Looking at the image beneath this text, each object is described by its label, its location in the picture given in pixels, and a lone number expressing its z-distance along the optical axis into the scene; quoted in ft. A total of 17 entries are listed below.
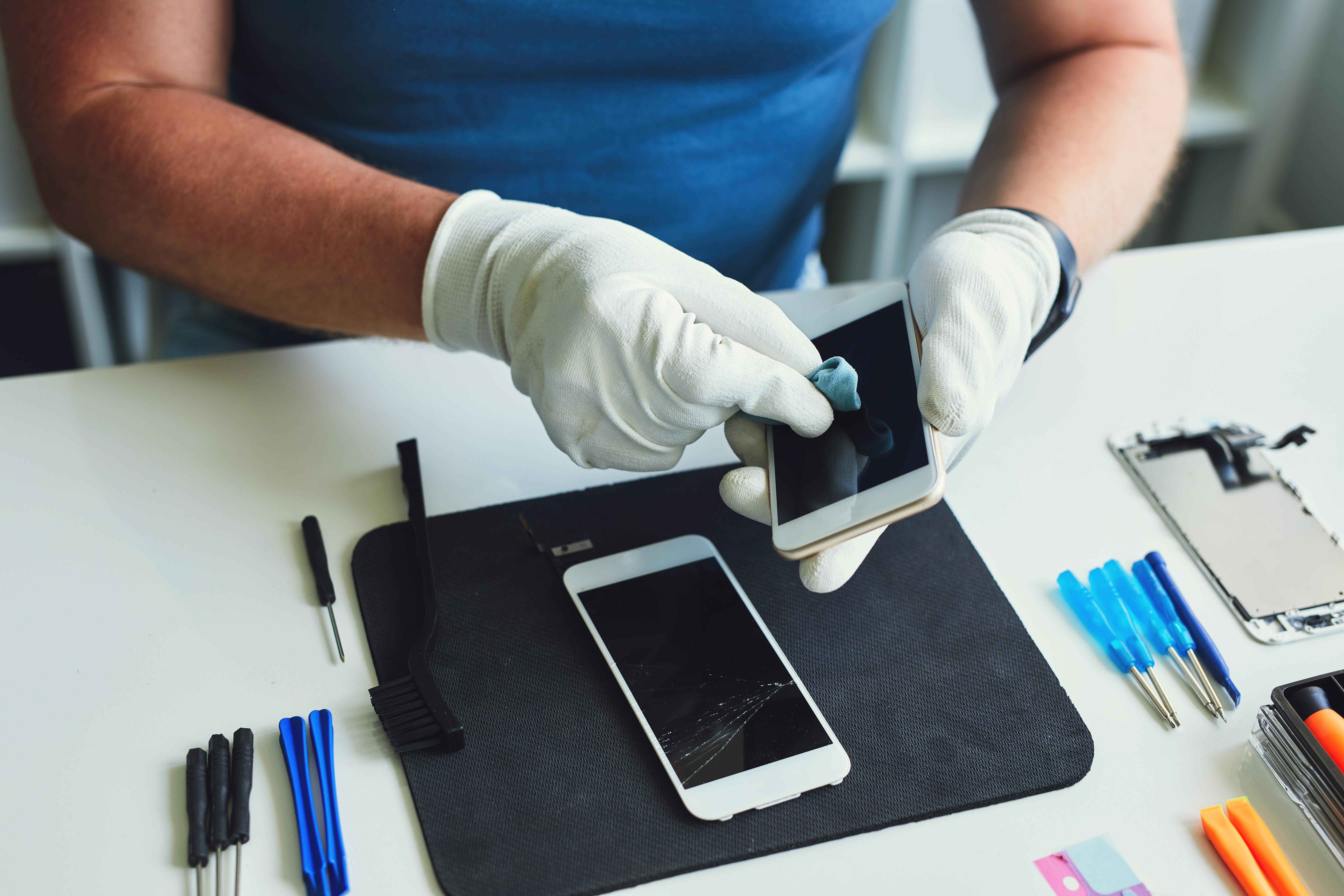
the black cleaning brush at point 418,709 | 1.87
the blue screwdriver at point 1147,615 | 2.09
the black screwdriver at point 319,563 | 2.15
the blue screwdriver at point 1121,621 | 2.06
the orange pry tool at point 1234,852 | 1.73
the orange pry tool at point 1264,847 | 1.74
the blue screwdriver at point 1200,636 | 2.05
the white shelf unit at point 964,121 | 5.37
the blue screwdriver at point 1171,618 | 2.03
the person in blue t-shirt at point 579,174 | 2.10
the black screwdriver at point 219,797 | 1.72
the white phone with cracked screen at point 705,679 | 1.83
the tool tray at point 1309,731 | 1.78
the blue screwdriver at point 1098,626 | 2.06
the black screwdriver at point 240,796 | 1.73
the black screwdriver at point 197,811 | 1.71
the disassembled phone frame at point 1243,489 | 2.19
